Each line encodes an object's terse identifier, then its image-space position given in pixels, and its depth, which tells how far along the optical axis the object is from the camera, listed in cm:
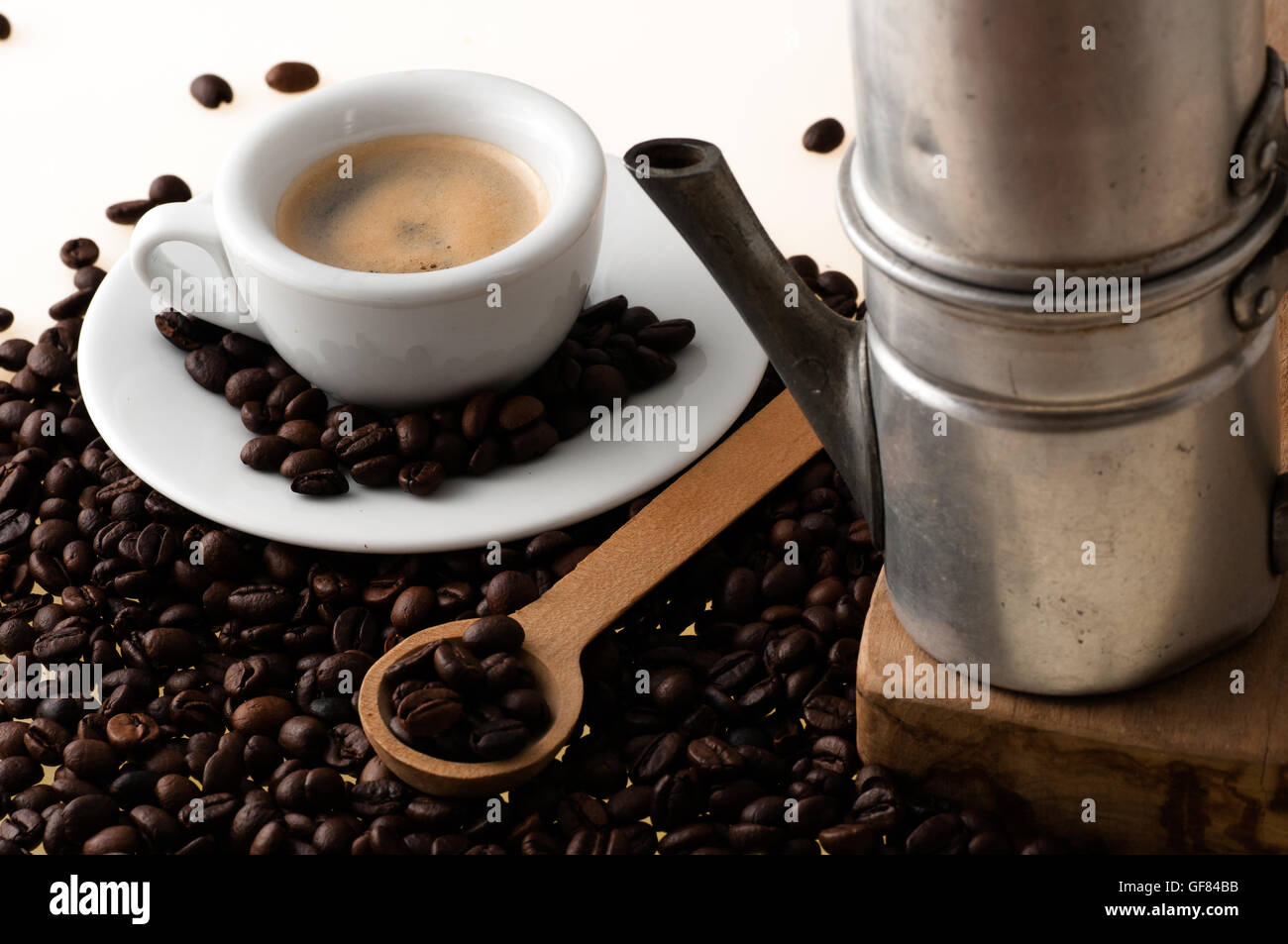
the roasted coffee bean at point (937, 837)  70
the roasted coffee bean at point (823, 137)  83
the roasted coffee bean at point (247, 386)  76
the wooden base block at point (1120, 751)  69
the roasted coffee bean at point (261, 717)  72
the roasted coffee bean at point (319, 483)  74
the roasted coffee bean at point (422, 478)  74
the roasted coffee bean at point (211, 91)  86
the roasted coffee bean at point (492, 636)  72
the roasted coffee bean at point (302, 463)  74
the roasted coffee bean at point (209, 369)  76
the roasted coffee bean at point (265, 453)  75
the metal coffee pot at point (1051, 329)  64
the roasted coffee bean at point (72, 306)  80
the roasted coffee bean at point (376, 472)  74
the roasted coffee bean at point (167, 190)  83
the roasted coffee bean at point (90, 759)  72
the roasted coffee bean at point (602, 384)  76
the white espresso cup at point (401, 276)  74
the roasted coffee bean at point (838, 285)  79
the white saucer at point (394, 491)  74
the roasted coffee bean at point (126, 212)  82
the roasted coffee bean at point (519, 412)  75
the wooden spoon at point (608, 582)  71
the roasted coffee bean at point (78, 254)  82
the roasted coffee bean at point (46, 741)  73
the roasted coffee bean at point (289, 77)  86
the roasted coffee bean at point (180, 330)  77
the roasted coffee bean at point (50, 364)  79
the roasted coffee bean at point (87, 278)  81
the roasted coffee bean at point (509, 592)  74
